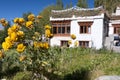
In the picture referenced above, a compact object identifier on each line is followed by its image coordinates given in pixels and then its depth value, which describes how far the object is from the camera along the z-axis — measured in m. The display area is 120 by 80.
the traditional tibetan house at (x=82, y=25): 12.71
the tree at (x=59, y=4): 27.85
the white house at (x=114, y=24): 13.95
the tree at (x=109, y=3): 23.13
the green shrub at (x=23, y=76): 3.26
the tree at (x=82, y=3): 25.62
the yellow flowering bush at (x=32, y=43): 2.57
